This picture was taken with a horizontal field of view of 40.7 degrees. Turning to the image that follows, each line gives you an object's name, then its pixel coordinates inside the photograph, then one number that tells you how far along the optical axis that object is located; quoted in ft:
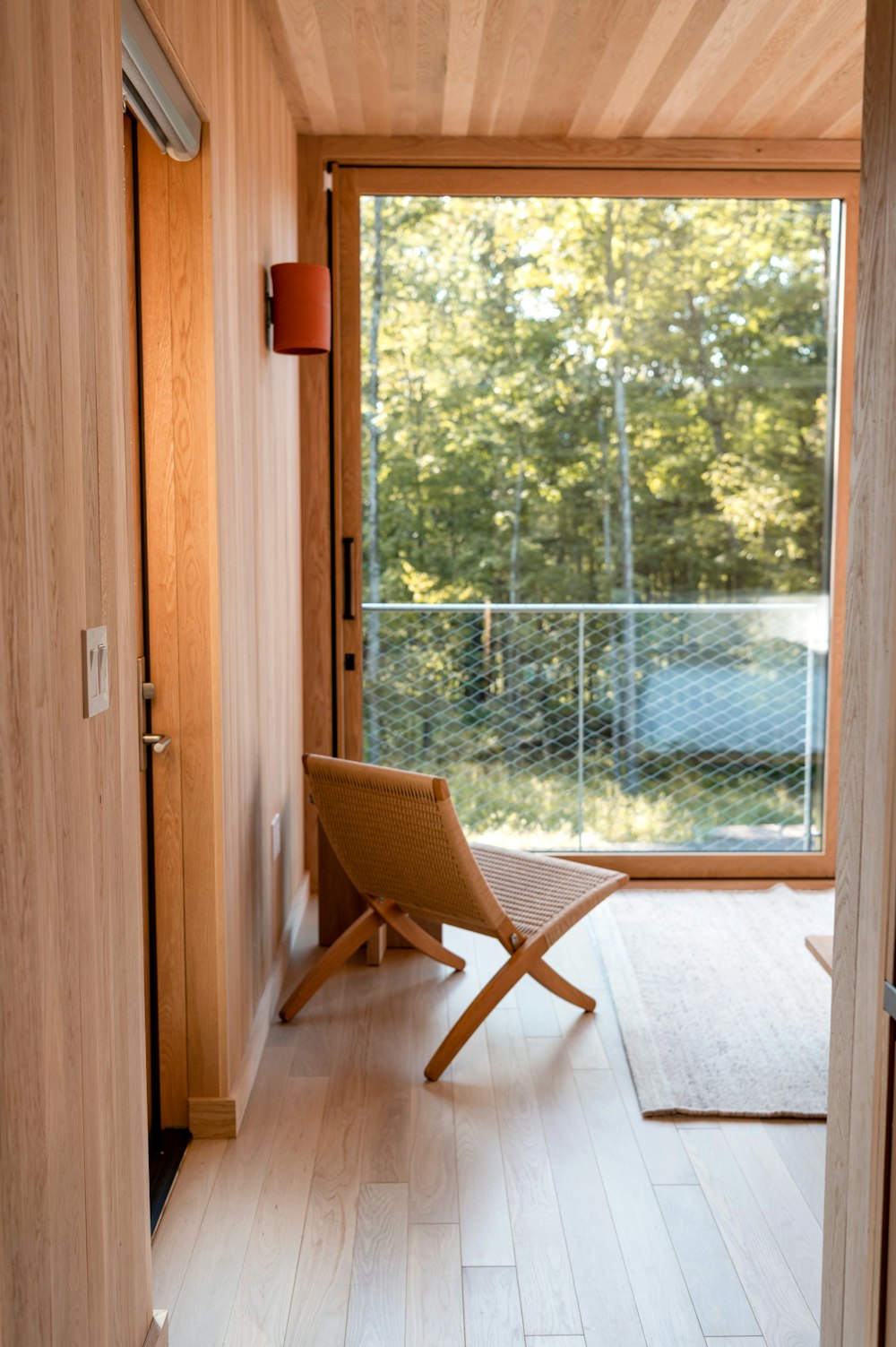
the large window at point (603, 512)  13.60
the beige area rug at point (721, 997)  9.16
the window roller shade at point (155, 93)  6.12
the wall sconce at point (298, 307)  10.37
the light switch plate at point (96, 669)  4.86
